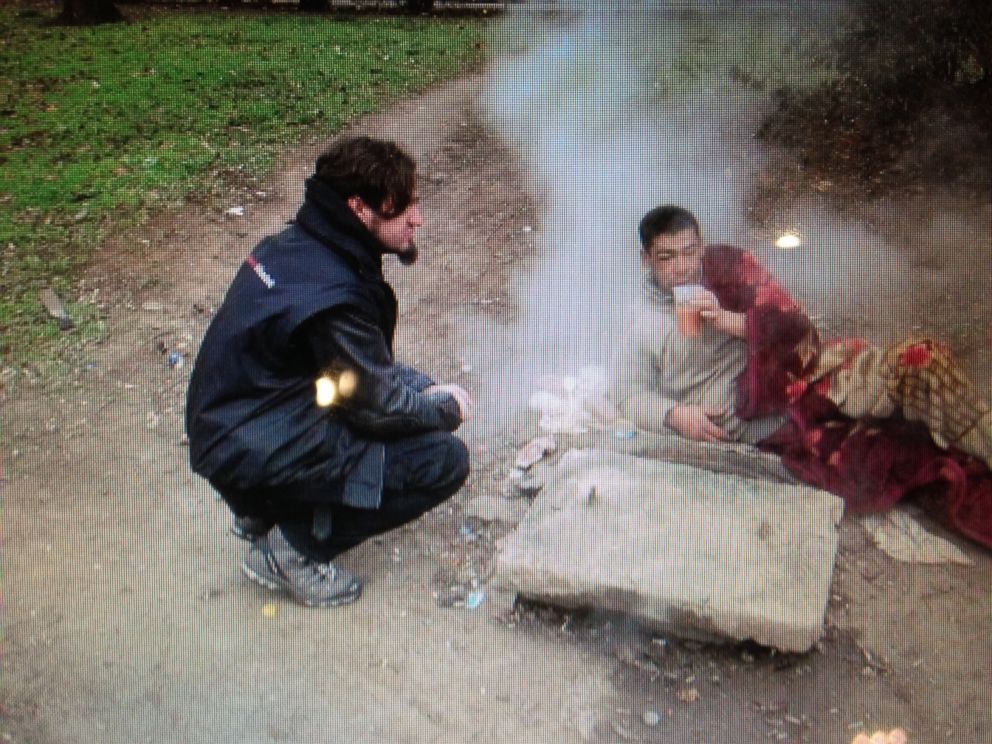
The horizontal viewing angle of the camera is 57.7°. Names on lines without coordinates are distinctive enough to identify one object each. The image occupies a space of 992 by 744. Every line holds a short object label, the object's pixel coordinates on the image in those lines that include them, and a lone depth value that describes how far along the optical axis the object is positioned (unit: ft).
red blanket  10.09
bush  18.02
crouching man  7.77
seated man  10.11
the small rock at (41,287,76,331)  14.63
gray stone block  8.41
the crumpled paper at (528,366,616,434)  12.09
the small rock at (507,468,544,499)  10.83
